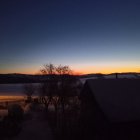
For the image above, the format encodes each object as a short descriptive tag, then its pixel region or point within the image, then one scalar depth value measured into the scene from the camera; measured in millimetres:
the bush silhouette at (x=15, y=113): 19343
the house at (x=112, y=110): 11400
